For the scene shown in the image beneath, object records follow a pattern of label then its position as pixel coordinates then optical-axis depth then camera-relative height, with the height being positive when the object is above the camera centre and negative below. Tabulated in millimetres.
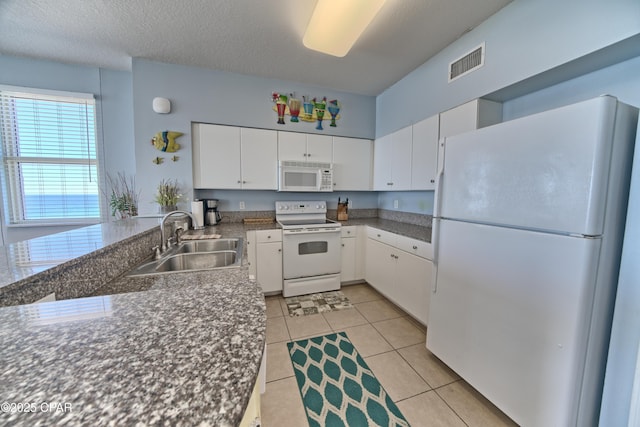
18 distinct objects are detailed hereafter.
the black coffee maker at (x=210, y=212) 2838 -228
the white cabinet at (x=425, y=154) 2343 +453
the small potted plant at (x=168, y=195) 2508 -35
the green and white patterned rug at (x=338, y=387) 1383 -1265
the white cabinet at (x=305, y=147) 3018 +621
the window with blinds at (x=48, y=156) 2592 +365
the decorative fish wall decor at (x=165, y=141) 2568 +545
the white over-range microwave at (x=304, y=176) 2957 +241
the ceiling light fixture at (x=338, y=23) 1533 +1209
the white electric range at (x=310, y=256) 2801 -732
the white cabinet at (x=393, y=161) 2727 +450
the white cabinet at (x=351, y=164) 3270 +453
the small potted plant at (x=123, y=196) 2781 -64
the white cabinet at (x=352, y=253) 3070 -738
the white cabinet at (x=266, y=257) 2707 -721
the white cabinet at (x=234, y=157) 2756 +428
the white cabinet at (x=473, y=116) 1967 +709
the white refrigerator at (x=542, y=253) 1006 -256
